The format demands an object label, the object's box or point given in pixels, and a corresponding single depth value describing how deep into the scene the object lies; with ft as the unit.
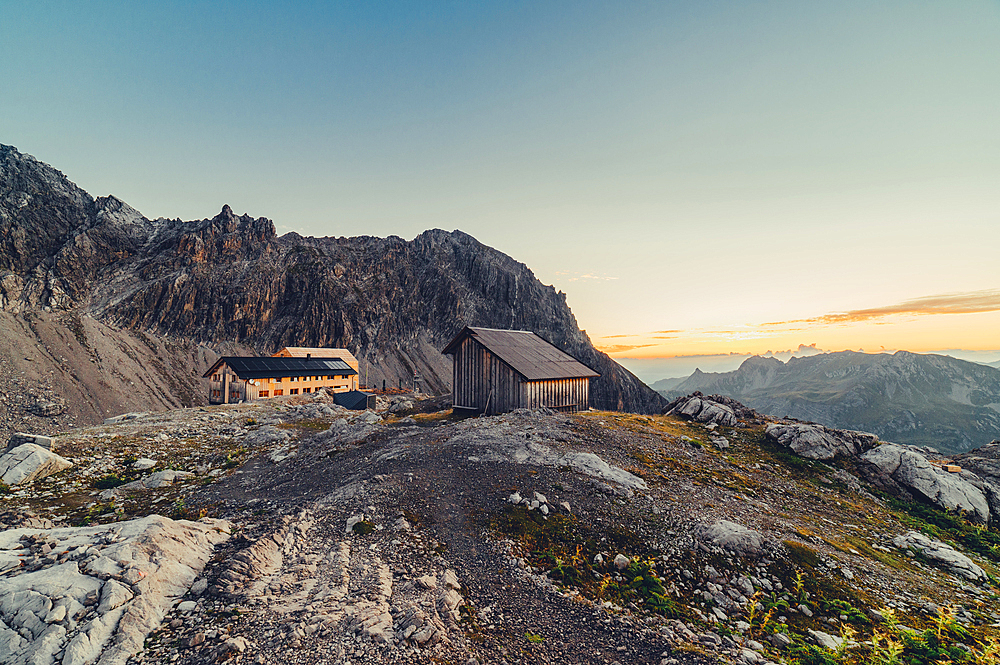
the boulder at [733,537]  39.86
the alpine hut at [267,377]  224.74
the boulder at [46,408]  210.16
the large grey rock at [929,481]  58.23
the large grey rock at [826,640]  28.93
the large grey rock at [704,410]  96.94
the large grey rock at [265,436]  86.87
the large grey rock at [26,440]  64.44
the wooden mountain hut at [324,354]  286.21
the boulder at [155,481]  57.79
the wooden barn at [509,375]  112.98
